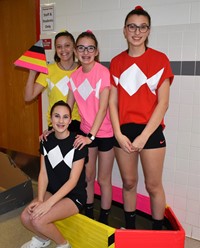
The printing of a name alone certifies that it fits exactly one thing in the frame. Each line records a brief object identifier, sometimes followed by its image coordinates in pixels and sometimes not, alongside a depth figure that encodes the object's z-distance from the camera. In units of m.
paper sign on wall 2.15
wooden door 2.60
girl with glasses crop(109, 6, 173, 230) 1.33
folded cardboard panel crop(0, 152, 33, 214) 1.86
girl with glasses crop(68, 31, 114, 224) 1.43
